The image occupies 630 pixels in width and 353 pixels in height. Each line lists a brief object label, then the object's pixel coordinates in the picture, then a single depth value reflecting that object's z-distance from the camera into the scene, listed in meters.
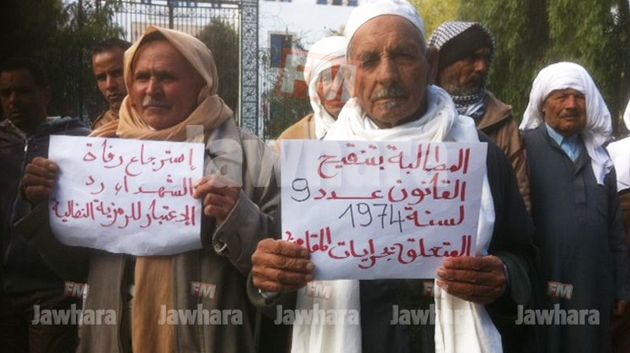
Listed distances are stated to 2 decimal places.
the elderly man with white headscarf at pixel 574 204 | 2.97
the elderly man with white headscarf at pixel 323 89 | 2.66
